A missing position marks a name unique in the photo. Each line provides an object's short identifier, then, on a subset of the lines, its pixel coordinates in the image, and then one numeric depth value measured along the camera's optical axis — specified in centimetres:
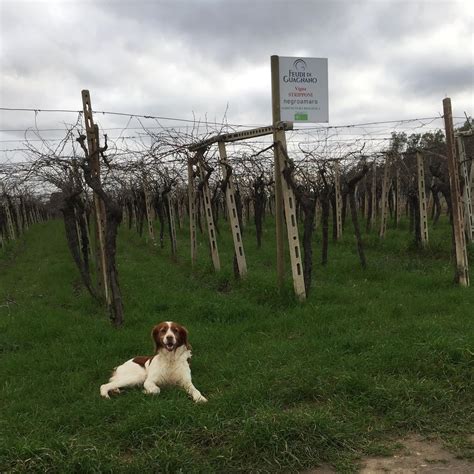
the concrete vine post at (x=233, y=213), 920
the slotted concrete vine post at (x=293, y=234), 726
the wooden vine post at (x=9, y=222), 2705
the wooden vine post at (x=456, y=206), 757
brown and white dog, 441
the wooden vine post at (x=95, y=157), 701
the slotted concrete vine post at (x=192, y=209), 1141
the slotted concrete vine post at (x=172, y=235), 1346
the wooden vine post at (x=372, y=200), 1752
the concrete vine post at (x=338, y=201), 1546
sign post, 720
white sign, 720
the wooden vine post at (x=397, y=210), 1773
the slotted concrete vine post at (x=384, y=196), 1447
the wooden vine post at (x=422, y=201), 1132
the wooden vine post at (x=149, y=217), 1827
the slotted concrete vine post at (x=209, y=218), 1041
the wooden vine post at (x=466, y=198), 1131
